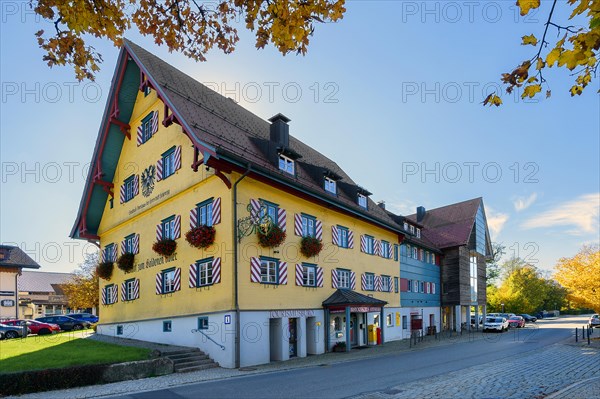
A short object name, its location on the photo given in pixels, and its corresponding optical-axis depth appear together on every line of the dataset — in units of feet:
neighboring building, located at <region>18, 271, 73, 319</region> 198.75
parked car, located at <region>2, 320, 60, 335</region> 114.21
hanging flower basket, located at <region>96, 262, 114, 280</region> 90.48
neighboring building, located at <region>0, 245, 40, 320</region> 144.05
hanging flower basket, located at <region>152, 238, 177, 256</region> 70.54
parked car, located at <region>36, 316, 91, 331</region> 127.13
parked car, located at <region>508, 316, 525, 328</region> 151.23
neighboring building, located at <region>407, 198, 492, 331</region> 140.56
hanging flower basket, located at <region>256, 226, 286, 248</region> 64.69
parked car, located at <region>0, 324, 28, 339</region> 107.86
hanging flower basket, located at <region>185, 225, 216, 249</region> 62.95
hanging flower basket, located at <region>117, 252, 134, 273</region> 82.79
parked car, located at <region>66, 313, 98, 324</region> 135.70
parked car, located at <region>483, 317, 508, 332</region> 131.54
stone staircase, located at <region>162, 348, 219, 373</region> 55.58
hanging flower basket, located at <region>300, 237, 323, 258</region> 73.10
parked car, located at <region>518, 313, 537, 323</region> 193.57
